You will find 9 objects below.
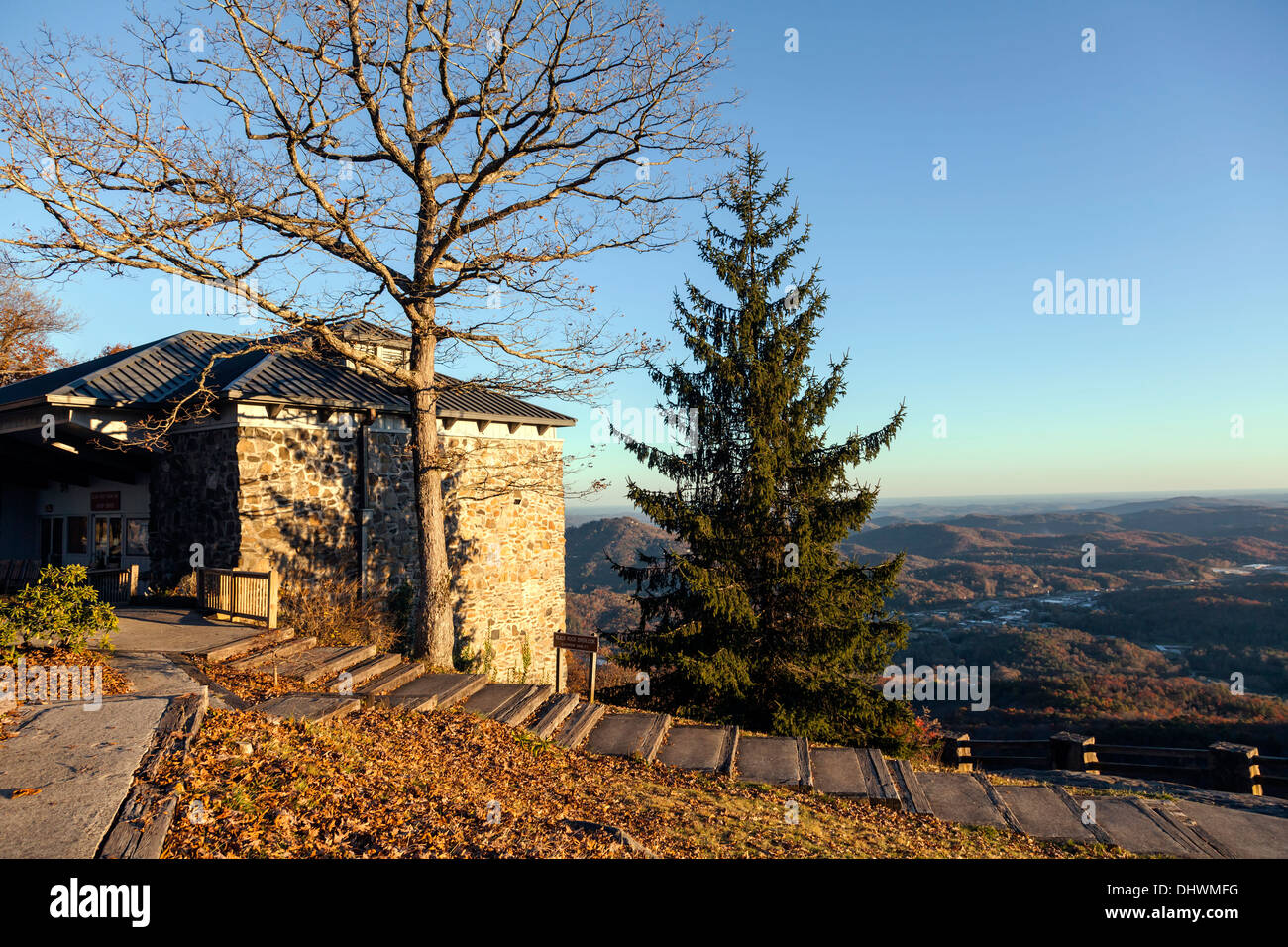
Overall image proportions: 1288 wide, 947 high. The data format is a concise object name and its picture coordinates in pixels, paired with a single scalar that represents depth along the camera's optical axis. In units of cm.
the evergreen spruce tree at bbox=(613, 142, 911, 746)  1138
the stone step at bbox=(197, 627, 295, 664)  816
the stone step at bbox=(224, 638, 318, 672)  793
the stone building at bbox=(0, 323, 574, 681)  1197
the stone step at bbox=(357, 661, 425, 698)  794
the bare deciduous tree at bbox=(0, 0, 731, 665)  817
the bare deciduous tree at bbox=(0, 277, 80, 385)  2729
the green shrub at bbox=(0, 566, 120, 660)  665
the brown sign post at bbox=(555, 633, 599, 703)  944
